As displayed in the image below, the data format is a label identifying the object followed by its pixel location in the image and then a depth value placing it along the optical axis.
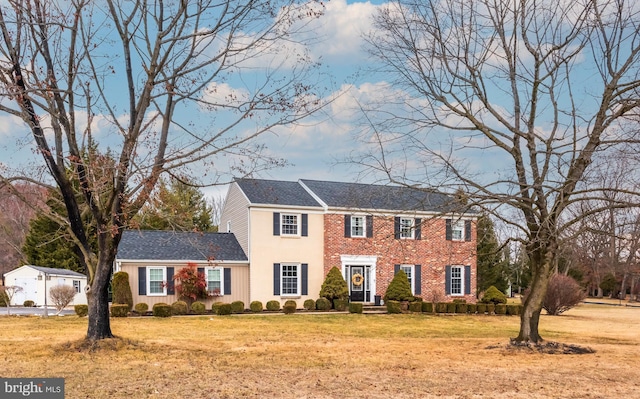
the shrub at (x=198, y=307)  27.08
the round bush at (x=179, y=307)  26.48
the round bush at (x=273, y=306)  28.47
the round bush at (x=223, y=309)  26.58
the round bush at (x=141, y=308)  26.38
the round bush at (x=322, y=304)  28.83
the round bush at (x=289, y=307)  27.60
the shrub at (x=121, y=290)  26.91
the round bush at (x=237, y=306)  27.37
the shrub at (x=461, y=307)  29.84
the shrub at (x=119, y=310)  24.88
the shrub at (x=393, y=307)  28.28
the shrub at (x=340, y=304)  29.08
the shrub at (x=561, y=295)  30.61
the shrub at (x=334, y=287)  29.61
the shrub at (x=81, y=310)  25.17
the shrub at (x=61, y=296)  25.98
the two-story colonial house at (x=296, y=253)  28.89
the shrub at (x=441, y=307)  29.23
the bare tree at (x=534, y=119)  12.99
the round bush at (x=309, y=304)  29.00
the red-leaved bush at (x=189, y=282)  28.02
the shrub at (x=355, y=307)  27.55
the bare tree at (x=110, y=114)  12.46
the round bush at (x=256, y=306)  28.12
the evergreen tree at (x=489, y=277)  41.09
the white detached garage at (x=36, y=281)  33.31
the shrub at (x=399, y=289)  30.22
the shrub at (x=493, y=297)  32.16
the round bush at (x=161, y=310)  25.19
